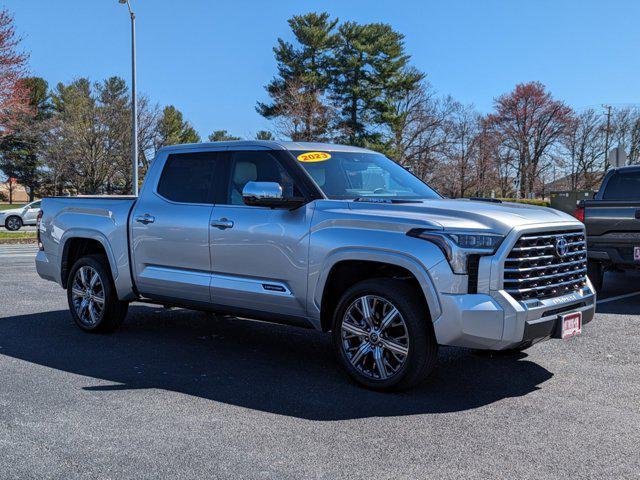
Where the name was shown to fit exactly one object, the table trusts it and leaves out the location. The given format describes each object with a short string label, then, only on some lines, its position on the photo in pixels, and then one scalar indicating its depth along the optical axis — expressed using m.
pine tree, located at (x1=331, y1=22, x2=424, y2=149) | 50.66
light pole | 23.33
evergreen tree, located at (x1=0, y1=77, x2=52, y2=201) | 67.81
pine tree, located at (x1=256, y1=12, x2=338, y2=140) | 48.22
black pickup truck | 8.83
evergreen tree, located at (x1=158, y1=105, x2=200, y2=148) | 53.34
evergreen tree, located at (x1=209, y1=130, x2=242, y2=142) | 109.57
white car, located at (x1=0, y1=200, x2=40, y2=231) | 32.41
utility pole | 72.06
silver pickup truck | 4.54
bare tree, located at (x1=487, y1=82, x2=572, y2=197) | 68.25
